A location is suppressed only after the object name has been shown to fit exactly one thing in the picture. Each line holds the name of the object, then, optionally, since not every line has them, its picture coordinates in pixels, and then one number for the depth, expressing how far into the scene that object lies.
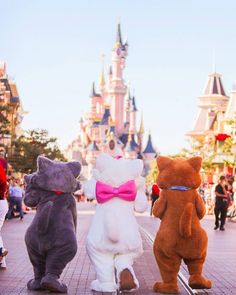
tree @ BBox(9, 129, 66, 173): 54.34
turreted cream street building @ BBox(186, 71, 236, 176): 73.69
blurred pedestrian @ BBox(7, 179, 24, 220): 27.16
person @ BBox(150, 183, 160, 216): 31.26
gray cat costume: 9.20
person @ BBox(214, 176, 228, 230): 22.87
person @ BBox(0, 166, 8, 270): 11.21
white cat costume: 9.31
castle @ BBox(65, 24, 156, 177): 154.00
